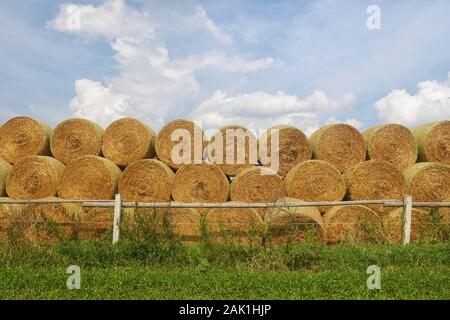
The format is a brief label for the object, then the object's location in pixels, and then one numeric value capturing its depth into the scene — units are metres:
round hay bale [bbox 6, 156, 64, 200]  11.30
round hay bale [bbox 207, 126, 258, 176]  11.26
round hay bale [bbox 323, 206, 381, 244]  9.71
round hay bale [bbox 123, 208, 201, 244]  8.00
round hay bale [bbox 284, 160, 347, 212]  10.50
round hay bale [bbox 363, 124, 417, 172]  11.74
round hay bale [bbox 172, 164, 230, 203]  10.67
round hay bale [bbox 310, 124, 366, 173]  11.48
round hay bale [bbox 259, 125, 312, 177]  11.38
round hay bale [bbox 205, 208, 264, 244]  9.08
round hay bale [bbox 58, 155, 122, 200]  10.98
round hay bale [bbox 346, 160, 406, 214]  10.73
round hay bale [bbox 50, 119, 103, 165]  11.96
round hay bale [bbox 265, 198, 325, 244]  9.29
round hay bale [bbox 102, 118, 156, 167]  11.68
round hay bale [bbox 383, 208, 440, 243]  9.92
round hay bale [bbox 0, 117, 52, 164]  12.24
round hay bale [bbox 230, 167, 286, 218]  10.48
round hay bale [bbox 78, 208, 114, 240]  10.23
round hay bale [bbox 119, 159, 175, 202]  10.81
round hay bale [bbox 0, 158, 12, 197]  11.83
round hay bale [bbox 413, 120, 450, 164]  12.03
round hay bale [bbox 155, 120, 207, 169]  11.28
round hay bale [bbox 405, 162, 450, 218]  10.94
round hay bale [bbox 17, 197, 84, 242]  9.34
